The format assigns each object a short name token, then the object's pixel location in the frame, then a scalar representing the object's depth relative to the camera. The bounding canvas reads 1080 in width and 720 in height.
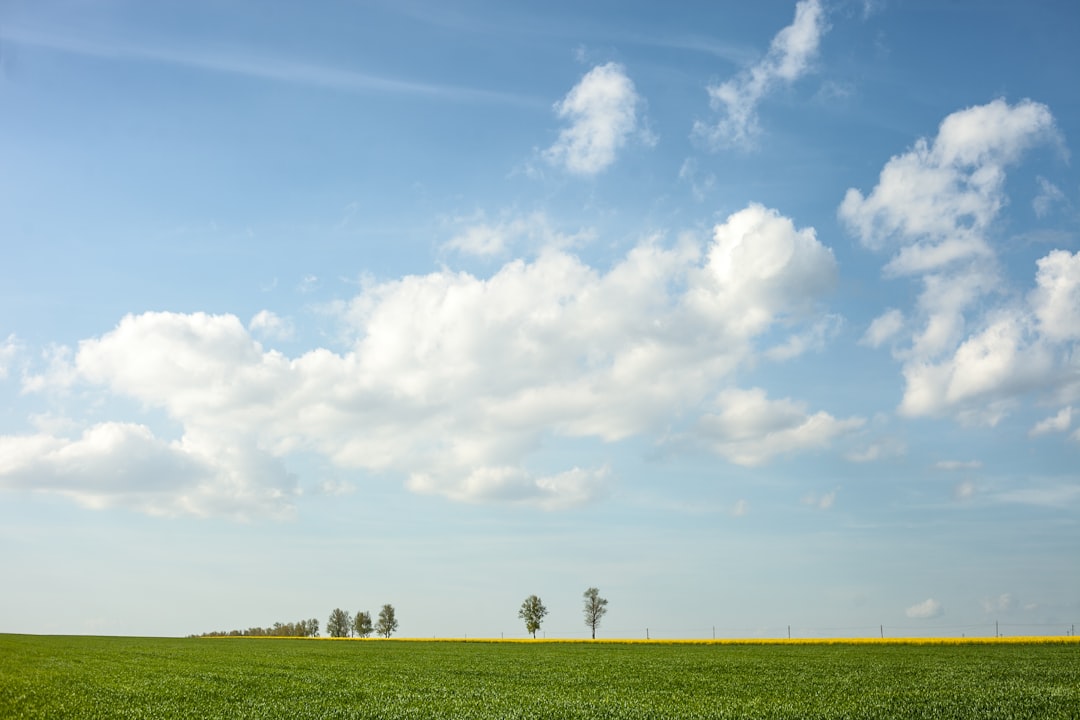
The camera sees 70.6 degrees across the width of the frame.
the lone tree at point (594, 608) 171.38
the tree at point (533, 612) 176.60
